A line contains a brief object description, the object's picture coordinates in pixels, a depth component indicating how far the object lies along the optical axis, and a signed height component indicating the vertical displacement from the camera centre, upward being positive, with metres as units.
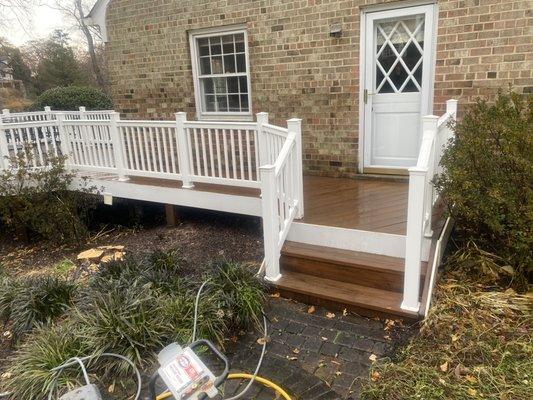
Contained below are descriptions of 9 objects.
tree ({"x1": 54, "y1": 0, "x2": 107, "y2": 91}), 23.39 +4.53
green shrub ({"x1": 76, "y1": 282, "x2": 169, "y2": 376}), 3.03 -1.70
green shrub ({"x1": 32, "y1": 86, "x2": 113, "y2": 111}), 13.44 -0.17
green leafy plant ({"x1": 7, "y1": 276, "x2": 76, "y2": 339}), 3.55 -1.78
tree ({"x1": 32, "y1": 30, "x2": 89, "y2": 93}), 24.20 +1.33
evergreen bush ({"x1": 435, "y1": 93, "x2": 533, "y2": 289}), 3.19 -0.84
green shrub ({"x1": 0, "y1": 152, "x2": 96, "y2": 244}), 5.83 -1.46
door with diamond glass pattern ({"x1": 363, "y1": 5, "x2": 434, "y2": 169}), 5.31 -0.07
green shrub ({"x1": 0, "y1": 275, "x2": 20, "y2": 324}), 3.86 -1.82
